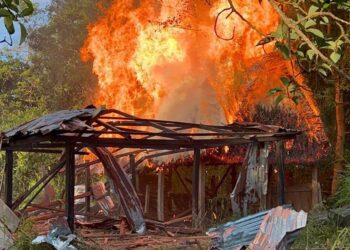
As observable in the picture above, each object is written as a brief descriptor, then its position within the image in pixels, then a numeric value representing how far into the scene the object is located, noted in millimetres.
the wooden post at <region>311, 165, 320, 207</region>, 14591
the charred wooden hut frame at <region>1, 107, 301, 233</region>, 9047
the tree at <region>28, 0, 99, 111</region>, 21734
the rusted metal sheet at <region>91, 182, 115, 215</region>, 13602
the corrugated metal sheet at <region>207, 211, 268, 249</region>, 7902
